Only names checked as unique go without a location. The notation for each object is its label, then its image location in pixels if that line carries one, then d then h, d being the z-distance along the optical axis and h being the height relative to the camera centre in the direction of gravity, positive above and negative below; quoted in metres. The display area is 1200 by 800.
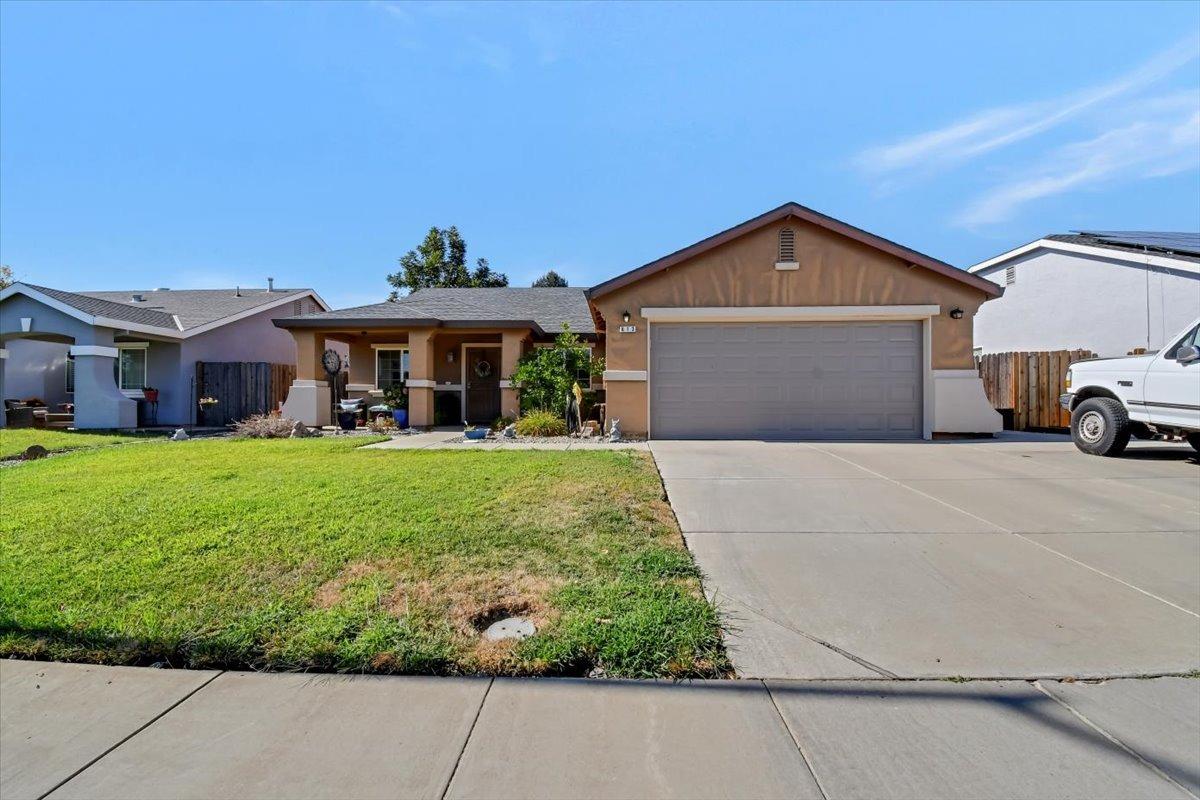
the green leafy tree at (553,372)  13.74 +0.46
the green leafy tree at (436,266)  36.72 +7.82
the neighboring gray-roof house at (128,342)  15.13 +1.49
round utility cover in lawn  3.49 -1.42
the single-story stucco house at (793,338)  11.82 +1.08
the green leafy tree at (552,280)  49.81 +9.40
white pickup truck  8.39 -0.07
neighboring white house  14.24 +2.65
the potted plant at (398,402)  15.38 -0.28
